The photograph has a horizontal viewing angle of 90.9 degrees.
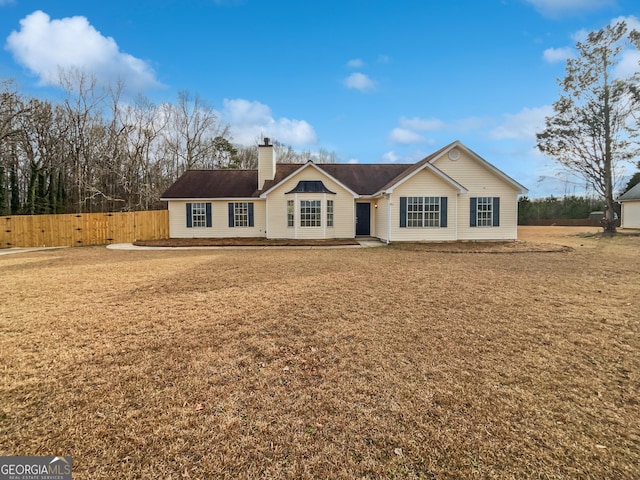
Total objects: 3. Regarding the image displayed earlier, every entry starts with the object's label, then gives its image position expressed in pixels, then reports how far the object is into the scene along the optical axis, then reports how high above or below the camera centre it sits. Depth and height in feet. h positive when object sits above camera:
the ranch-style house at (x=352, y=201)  53.88 +4.86
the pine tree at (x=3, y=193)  76.57 +9.45
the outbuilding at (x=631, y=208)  87.16 +4.30
